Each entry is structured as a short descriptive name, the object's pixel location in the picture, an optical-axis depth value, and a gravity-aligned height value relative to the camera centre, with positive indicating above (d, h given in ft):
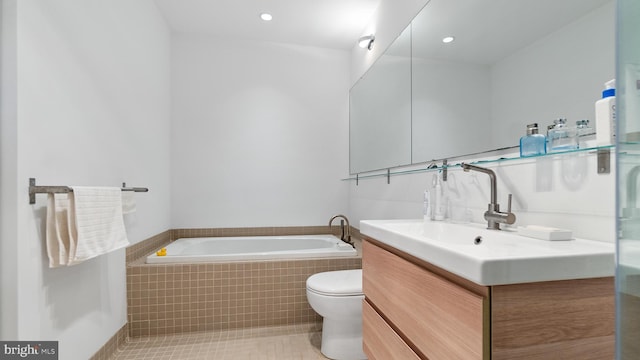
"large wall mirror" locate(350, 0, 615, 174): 2.89 +1.43
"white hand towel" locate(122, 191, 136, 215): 5.86 -0.46
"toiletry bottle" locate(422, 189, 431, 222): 4.90 -0.47
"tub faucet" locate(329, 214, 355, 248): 8.87 -1.73
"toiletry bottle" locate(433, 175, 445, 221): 4.80 -0.42
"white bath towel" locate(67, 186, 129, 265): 4.13 -0.65
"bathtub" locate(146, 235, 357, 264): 7.25 -1.94
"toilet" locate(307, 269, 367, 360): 5.34 -2.50
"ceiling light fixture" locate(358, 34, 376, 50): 8.14 +3.95
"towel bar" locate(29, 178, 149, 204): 3.77 -0.12
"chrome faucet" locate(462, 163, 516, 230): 3.50 -0.38
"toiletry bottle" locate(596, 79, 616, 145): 2.42 +0.53
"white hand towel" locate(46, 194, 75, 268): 3.93 -0.68
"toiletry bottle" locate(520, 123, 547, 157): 3.15 +0.40
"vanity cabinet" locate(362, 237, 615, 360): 1.90 -0.99
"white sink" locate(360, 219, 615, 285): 1.86 -0.57
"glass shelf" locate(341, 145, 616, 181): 2.54 +0.23
